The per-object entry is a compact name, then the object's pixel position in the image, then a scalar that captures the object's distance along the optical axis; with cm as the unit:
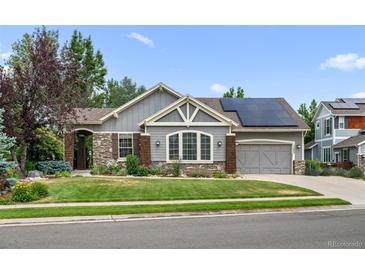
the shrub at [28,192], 1338
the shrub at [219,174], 2189
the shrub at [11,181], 1498
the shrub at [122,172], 2242
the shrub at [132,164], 2227
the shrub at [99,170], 2297
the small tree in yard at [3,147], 1519
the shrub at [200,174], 2250
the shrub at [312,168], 2519
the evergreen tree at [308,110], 4850
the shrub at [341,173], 2532
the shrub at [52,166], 2222
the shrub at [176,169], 2244
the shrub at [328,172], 2550
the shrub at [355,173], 2445
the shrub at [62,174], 2055
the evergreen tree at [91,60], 4659
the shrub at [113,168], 2295
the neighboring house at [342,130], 3306
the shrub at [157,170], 2239
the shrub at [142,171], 2206
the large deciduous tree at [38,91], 1919
